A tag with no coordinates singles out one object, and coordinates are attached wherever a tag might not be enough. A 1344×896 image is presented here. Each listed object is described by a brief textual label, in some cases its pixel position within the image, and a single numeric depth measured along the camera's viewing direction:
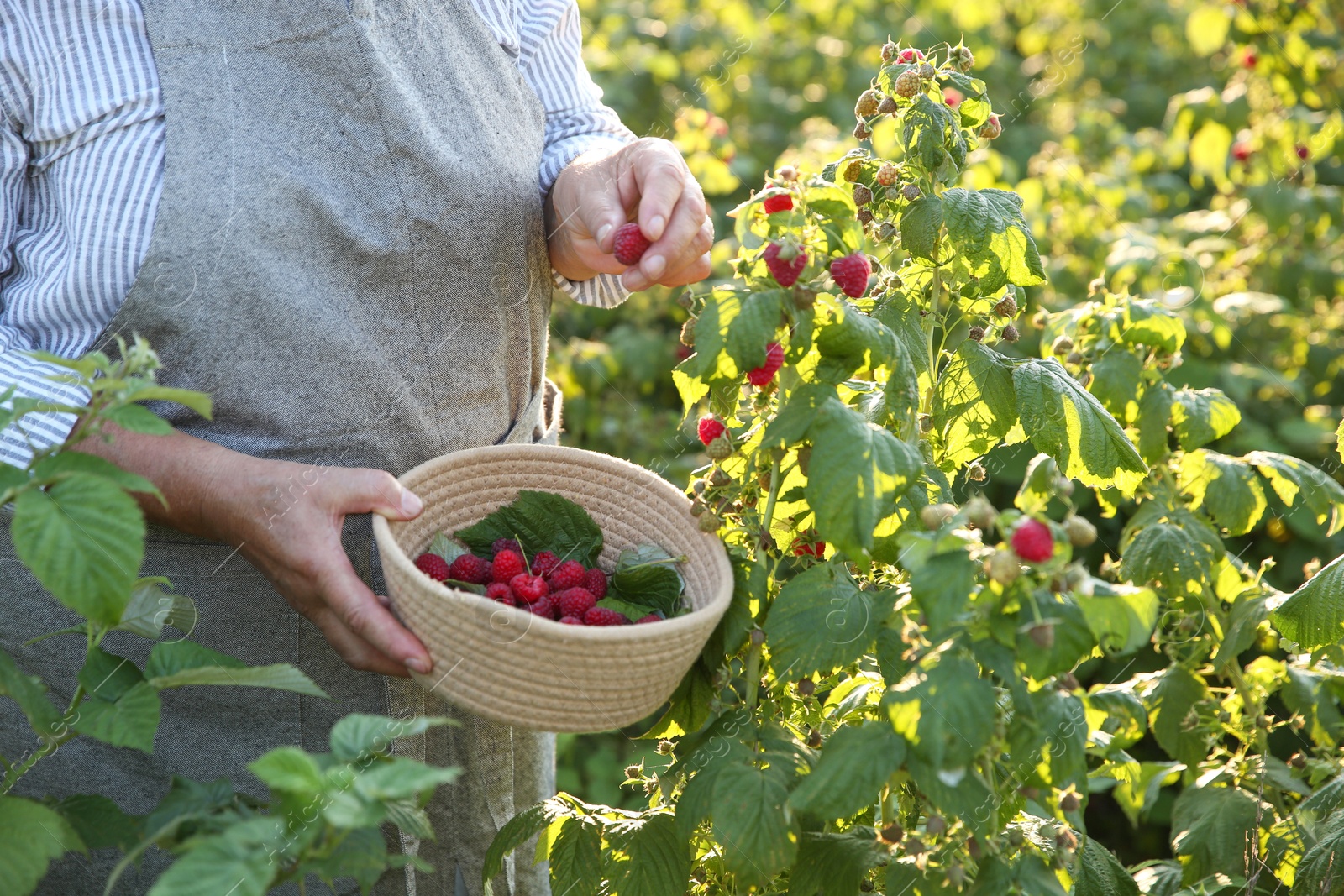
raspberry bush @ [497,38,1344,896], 0.87
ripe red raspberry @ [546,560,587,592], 1.16
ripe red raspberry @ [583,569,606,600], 1.17
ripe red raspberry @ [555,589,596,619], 1.10
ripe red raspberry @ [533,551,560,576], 1.19
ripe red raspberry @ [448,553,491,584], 1.15
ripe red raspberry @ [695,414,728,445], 1.09
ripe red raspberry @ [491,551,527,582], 1.16
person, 1.06
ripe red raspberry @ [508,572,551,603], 1.11
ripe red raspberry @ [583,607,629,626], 1.06
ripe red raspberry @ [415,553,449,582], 1.14
